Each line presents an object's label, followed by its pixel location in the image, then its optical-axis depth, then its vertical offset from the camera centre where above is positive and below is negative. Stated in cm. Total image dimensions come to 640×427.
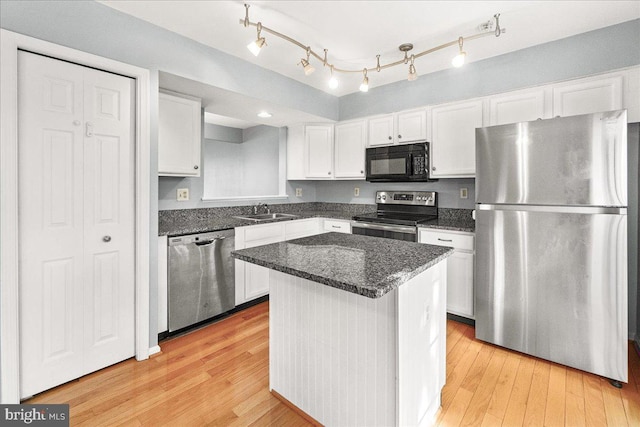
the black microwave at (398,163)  319 +55
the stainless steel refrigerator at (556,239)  191 -18
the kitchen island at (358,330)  126 -56
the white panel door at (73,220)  177 -5
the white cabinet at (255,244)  303 -32
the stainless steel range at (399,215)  303 -3
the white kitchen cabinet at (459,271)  268 -52
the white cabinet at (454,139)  289 +73
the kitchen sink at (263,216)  355 -4
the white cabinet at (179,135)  270 +72
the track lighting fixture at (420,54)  191 +128
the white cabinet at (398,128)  324 +95
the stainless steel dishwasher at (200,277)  254 -58
